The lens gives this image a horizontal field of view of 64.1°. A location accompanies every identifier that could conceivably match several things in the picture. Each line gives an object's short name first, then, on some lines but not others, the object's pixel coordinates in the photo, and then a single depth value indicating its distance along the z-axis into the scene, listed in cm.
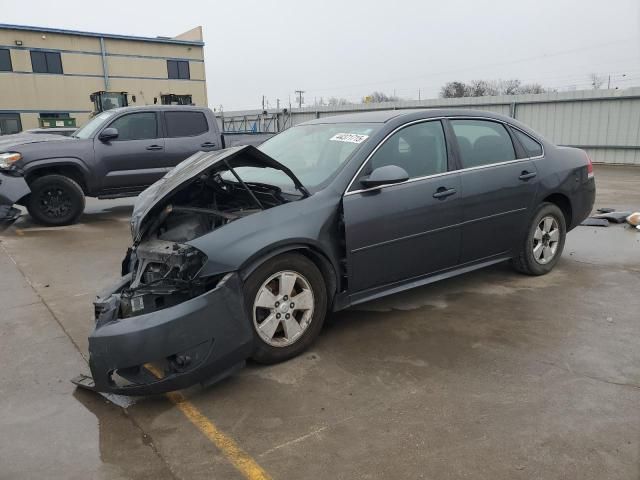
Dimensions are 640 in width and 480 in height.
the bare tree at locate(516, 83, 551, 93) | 5318
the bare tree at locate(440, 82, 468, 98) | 5853
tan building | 3216
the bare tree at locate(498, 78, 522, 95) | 5834
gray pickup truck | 779
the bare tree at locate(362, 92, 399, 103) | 5915
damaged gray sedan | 296
